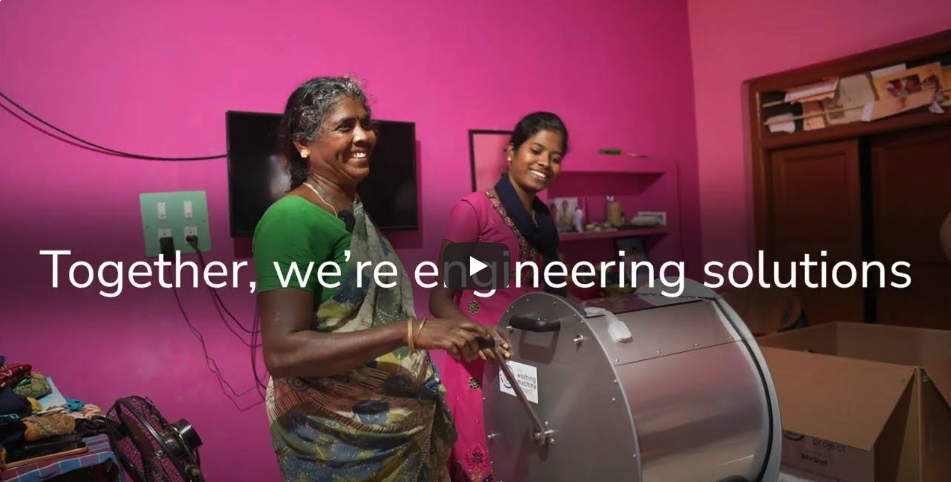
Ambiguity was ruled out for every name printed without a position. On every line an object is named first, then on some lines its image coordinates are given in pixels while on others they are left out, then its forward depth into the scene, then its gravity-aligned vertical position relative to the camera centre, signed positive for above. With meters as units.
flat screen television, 2.40 +0.33
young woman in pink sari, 1.94 +0.02
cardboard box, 1.94 -0.60
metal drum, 1.32 -0.35
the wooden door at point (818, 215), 3.56 +0.07
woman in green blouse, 1.00 -0.13
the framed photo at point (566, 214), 3.52 +0.14
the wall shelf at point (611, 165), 3.55 +0.42
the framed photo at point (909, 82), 3.14 +0.70
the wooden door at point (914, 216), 3.25 +0.03
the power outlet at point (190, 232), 2.39 +0.10
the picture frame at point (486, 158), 3.13 +0.42
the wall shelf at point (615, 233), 3.43 +0.02
